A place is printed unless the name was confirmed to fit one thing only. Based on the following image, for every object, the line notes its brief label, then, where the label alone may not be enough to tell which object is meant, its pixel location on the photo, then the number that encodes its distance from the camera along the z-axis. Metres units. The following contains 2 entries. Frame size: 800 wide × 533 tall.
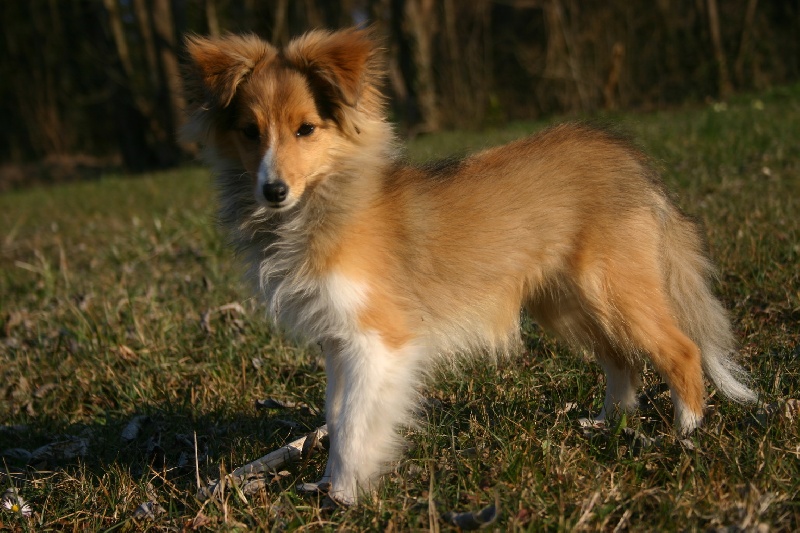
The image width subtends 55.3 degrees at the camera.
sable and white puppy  3.06
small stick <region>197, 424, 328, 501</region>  2.98
